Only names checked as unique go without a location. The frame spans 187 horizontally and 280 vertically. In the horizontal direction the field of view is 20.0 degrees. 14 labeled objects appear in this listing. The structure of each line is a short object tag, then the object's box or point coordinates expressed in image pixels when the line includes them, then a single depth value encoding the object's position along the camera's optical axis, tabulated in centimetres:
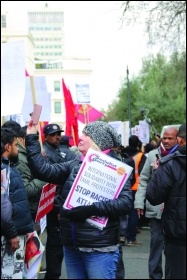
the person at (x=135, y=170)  862
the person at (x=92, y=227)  380
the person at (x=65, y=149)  687
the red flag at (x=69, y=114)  1174
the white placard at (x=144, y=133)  1658
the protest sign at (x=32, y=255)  400
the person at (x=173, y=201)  379
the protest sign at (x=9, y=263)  377
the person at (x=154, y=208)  545
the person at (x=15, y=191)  405
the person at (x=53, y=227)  614
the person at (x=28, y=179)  529
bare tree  1502
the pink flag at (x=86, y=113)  1538
